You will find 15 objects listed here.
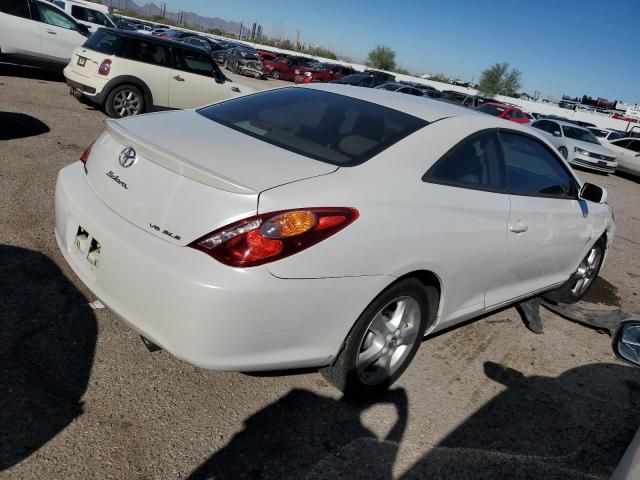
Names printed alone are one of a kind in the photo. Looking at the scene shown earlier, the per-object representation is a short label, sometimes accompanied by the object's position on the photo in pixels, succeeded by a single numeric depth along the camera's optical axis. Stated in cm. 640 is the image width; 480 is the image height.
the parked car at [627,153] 1794
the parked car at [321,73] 3369
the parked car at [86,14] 1844
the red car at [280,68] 3491
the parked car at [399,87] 2318
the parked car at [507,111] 2104
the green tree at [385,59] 7562
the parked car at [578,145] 1697
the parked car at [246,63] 3138
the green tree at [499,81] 7275
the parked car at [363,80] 2679
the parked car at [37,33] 1076
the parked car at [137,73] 905
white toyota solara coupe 213
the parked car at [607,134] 2309
